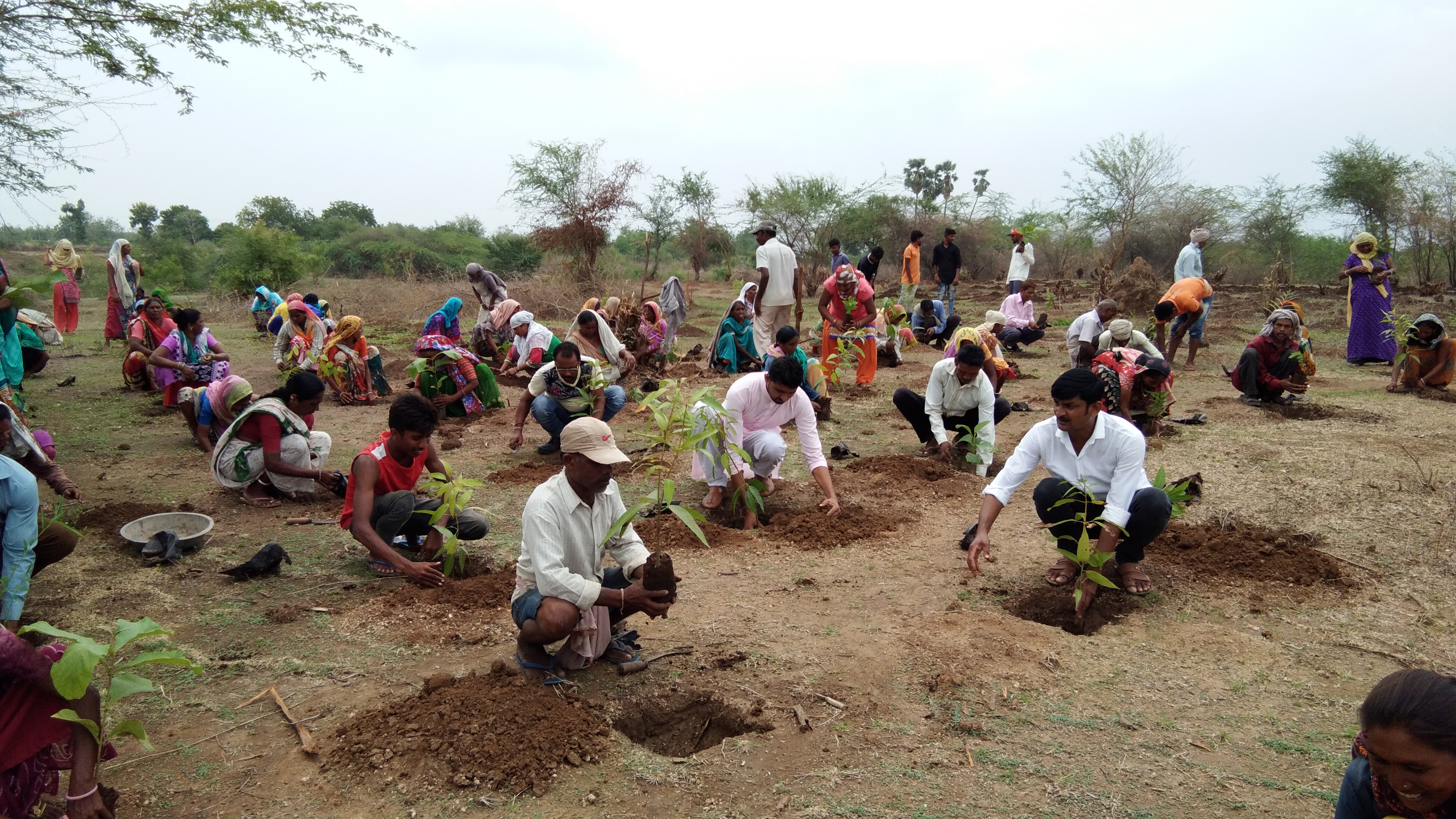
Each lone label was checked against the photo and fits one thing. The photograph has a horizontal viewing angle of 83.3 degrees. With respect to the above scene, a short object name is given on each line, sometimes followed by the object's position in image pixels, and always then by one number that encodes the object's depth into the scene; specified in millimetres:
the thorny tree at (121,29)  5535
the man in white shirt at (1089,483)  3711
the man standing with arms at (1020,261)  12625
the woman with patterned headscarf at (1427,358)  8125
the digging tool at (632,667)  3279
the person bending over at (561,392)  6359
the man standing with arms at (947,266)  14367
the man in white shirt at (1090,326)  8797
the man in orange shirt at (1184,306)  9133
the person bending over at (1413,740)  1638
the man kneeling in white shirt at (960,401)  5934
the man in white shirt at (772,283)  9664
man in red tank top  3889
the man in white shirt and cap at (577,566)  2906
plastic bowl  4461
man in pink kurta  4914
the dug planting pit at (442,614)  3617
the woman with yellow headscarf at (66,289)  9922
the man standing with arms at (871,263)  13352
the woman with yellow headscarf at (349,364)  8336
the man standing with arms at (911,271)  14469
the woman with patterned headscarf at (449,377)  7770
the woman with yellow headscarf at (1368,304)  9398
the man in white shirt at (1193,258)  10633
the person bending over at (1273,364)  7613
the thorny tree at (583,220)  19156
